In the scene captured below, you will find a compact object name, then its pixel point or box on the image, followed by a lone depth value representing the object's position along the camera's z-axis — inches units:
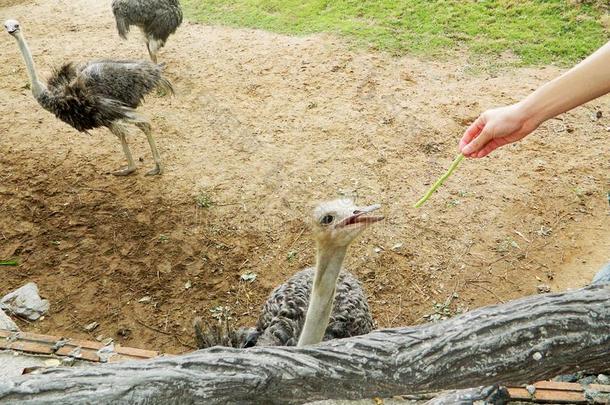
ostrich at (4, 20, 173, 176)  208.4
